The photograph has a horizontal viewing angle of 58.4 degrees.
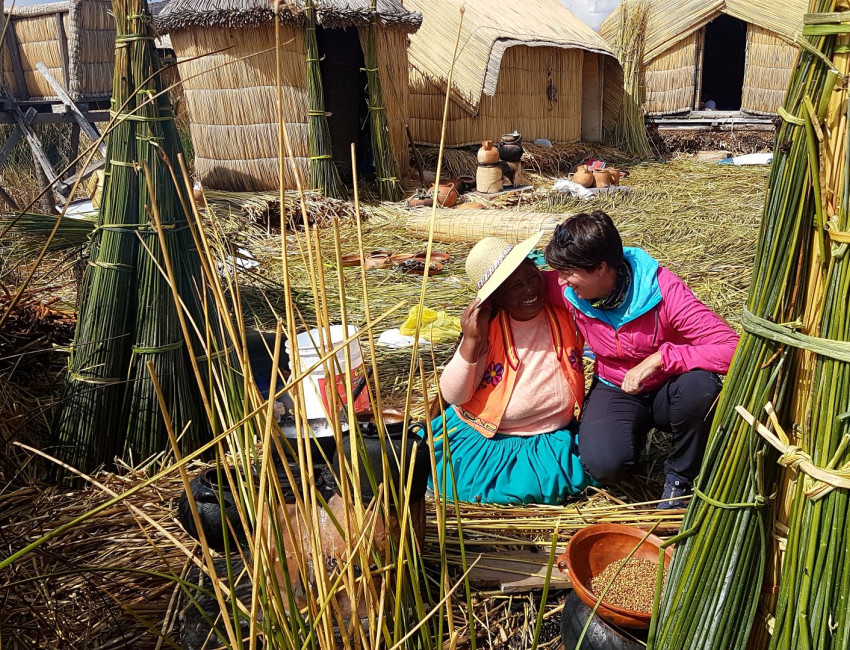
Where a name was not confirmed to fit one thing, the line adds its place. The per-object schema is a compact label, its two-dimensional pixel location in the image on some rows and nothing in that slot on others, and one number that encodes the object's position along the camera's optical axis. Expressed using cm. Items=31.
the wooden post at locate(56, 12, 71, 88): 944
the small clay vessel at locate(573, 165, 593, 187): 883
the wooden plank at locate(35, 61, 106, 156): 899
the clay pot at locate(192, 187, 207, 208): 645
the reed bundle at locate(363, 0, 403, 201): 810
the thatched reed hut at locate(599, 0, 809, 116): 1300
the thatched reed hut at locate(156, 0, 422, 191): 768
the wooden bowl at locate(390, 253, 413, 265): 608
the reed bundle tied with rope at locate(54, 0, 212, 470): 258
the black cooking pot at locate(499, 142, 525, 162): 895
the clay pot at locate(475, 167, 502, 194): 858
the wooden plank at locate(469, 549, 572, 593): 217
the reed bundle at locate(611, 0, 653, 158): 1326
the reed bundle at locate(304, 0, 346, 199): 771
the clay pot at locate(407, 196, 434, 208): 801
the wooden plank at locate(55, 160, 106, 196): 841
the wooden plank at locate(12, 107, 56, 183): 809
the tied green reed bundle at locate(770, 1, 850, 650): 117
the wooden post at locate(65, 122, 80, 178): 988
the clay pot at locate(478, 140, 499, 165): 853
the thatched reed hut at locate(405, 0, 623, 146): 1027
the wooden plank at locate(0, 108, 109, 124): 888
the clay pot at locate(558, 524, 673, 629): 194
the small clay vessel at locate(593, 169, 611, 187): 903
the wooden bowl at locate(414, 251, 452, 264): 605
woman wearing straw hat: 268
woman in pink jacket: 244
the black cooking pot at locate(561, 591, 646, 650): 173
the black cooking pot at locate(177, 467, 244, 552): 197
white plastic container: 300
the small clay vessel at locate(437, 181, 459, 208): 771
